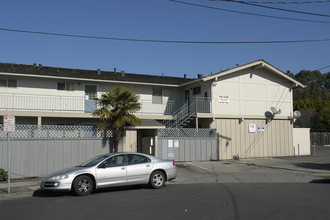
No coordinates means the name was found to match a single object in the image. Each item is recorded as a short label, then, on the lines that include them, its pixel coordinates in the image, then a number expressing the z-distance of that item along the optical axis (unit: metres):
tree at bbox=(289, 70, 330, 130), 46.00
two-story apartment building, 21.78
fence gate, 20.81
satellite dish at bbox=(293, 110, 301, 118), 26.20
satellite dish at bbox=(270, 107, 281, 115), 25.55
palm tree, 17.50
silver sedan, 10.85
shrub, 14.72
